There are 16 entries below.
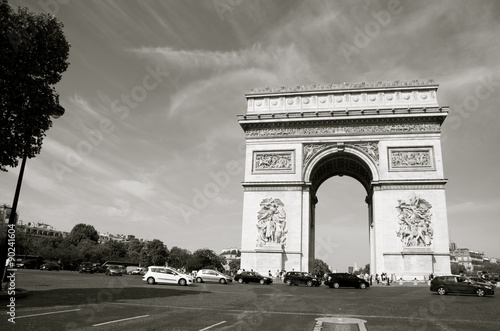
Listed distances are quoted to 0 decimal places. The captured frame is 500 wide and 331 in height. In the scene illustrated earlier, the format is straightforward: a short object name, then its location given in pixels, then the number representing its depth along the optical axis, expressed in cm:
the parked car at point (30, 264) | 5579
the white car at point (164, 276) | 2481
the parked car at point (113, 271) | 4200
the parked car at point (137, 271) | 5566
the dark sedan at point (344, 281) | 2708
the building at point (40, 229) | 11781
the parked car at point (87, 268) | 4534
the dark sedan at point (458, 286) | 2066
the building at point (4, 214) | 9325
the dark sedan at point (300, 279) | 2925
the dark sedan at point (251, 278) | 2972
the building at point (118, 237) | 16044
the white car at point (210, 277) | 2958
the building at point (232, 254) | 17788
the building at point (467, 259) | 17071
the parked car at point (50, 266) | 5203
